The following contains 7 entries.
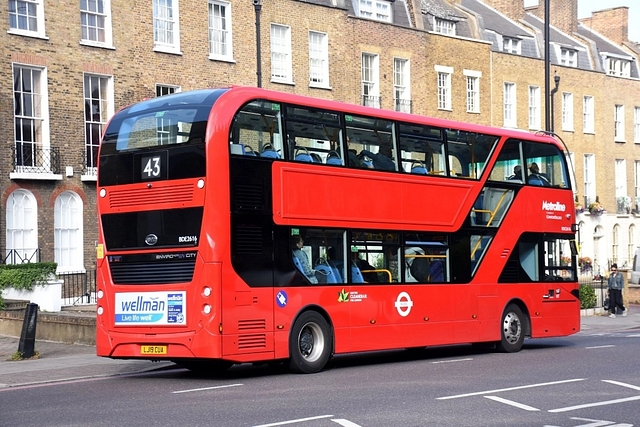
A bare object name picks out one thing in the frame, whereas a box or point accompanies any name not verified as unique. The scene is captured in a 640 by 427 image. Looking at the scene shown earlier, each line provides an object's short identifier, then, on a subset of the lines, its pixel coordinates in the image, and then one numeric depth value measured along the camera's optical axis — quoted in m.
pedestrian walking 34.00
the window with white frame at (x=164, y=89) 33.91
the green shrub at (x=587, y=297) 35.50
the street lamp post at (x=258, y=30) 27.08
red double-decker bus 15.43
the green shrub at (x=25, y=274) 26.31
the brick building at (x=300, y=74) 30.27
